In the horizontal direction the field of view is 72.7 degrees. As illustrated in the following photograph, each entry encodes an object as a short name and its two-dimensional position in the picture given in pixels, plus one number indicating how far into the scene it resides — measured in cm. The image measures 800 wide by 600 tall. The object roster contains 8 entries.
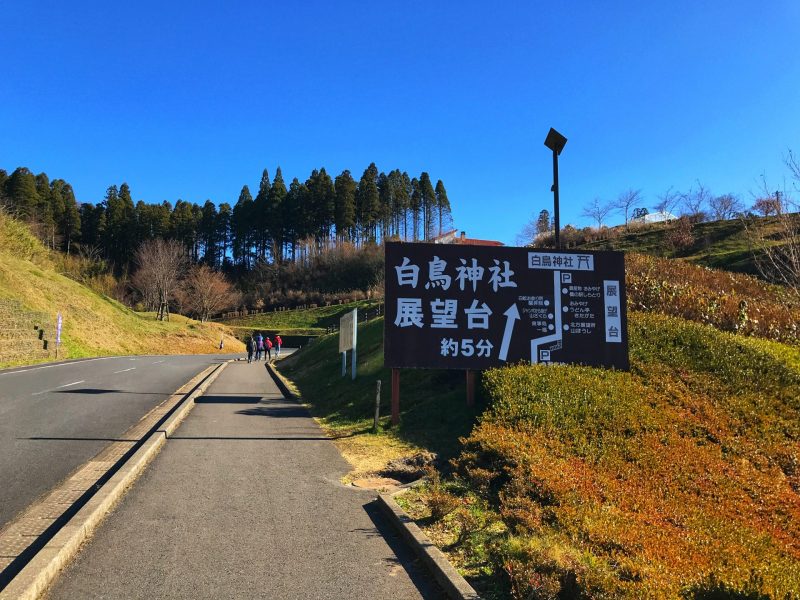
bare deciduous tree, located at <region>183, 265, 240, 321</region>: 7088
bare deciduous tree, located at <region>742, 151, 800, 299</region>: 1391
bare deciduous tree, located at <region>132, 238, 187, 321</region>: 6216
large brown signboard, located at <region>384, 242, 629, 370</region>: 993
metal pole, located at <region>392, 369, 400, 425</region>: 970
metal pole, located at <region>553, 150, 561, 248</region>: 1153
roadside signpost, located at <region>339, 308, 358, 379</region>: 1418
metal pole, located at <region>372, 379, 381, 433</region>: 931
